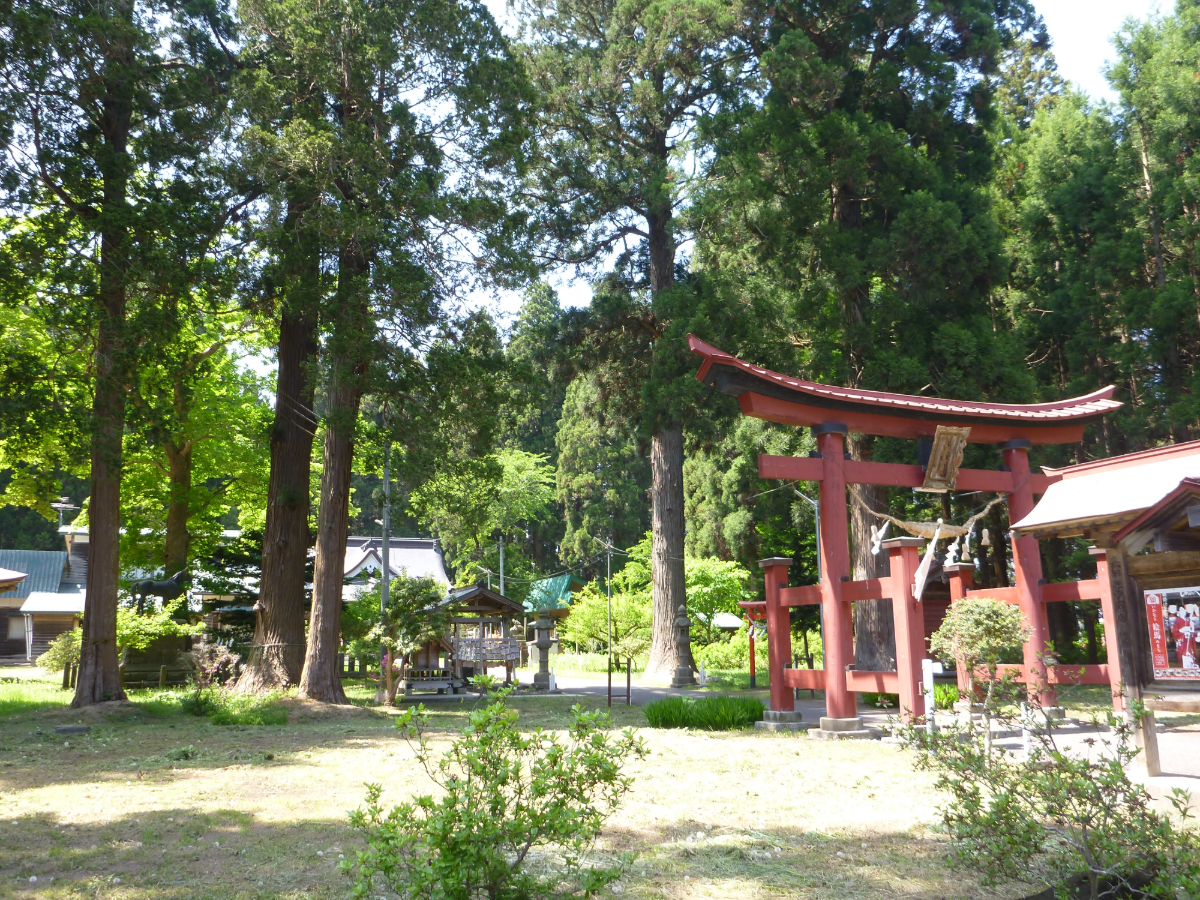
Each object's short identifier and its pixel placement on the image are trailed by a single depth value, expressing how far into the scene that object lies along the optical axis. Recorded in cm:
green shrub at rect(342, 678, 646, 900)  338
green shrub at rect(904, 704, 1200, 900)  362
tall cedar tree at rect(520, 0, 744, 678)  1995
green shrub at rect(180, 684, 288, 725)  1156
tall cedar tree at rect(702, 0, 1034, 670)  1611
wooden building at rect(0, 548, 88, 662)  3194
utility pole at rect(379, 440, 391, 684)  1850
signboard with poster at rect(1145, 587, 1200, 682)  679
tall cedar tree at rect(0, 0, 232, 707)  1165
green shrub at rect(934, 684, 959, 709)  1191
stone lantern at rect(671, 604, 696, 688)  1936
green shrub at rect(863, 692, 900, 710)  1405
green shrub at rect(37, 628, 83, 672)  1748
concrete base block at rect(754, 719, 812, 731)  1097
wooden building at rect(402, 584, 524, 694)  1719
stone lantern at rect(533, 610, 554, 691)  1906
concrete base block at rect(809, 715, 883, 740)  1007
